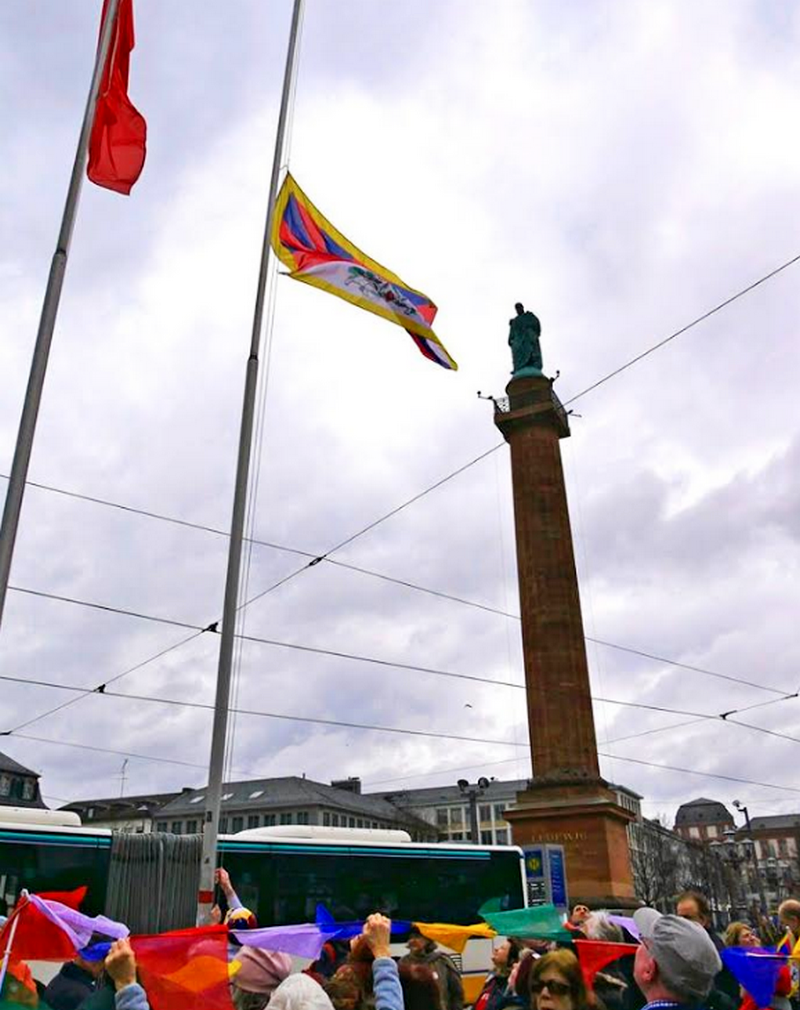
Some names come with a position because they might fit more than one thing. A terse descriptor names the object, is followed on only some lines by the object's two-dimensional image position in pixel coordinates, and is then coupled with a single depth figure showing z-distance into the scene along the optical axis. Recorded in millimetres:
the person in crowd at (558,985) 3963
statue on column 35625
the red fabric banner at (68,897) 5984
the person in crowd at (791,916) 8039
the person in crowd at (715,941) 5980
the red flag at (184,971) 4895
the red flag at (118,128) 10094
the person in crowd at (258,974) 4961
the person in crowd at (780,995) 6418
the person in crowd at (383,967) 3975
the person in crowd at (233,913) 7922
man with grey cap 3627
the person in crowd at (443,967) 7367
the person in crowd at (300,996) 3646
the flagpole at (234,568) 9938
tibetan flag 12156
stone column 26719
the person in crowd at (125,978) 3635
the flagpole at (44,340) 8072
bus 13898
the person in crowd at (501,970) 7074
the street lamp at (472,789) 32625
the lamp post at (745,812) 48956
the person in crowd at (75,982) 5656
